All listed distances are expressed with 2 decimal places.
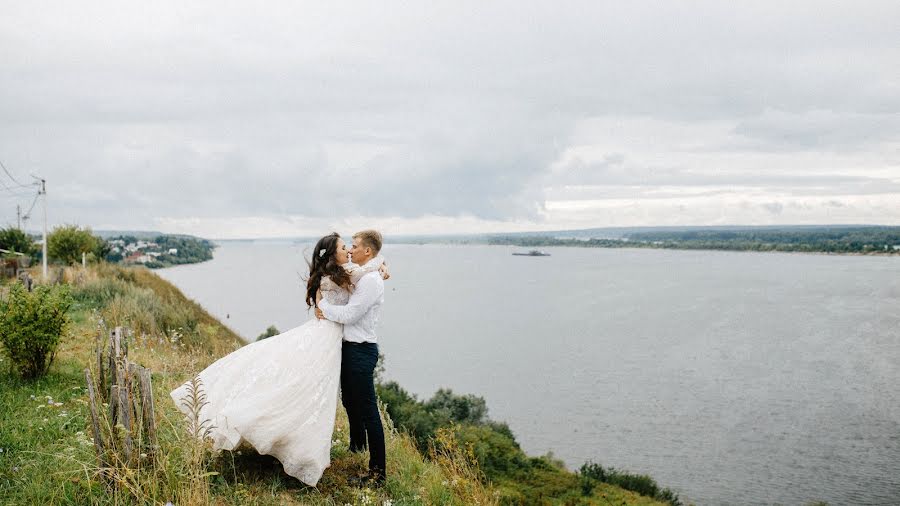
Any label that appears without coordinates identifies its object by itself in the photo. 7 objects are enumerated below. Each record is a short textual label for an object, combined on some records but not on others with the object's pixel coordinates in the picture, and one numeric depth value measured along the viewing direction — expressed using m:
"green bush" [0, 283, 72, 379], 6.73
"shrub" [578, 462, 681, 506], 19.89
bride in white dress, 4.35
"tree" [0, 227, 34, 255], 28.38
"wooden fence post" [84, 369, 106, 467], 3.59
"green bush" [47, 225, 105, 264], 24.61
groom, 4.62
